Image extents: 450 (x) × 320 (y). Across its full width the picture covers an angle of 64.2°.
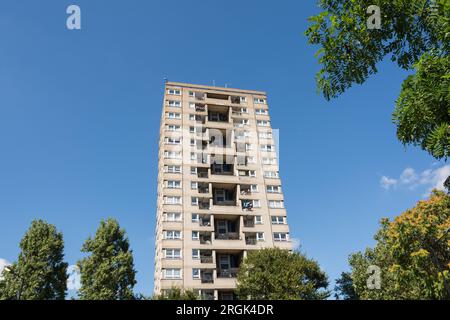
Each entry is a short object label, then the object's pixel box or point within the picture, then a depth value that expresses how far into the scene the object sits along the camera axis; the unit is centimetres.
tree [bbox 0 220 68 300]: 3922
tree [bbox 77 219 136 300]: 3816
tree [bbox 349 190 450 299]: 3134
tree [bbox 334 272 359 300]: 5931
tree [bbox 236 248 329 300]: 3806
